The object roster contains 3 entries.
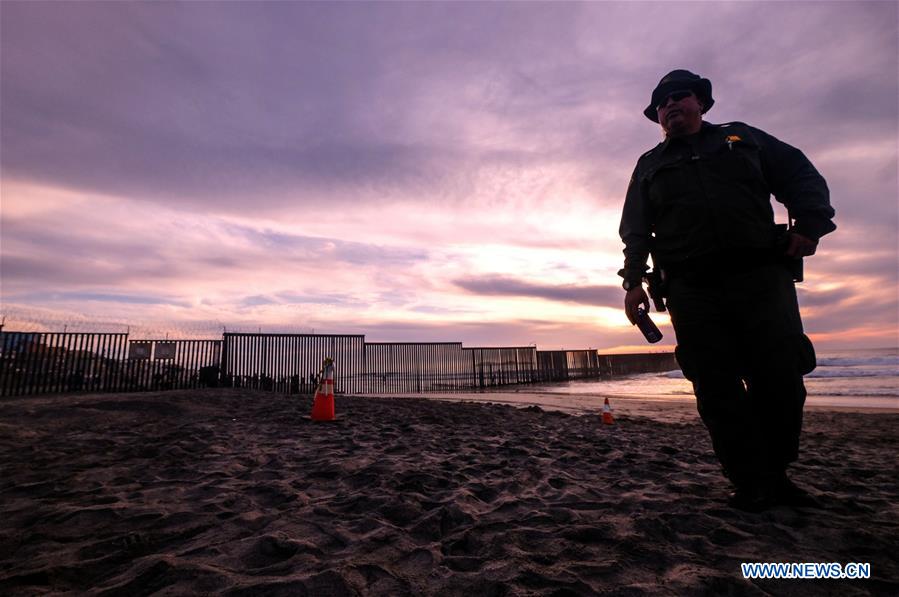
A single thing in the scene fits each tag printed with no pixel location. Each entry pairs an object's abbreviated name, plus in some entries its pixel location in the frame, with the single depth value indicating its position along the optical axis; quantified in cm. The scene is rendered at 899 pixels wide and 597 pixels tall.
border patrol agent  217
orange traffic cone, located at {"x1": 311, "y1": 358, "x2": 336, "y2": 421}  562
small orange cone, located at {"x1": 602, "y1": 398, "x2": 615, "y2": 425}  617
